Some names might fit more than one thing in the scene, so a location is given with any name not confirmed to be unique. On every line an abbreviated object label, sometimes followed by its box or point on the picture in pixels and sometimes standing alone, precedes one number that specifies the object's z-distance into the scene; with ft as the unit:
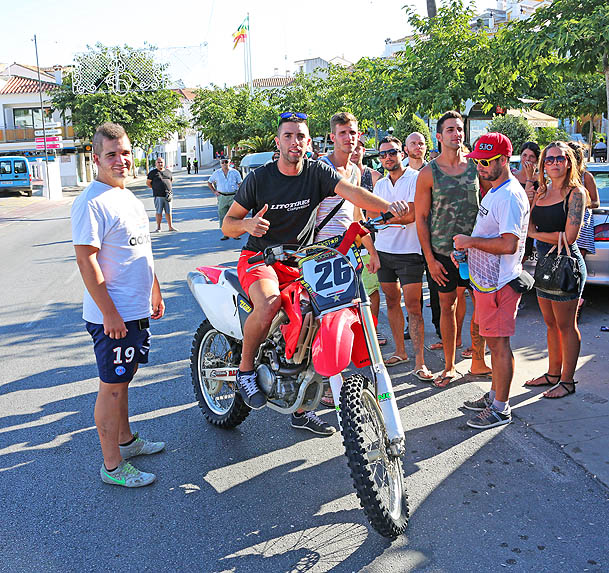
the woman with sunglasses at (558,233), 17.21
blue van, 117.50
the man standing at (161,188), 56.18
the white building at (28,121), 173.78
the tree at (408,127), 68.90
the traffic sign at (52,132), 120.67
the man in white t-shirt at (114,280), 12.47
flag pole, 188.96
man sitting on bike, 13.25
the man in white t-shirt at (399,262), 19.74
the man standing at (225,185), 51.70
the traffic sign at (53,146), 118.99
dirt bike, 11.03
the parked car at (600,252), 24.48
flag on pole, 181.78
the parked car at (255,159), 64.85
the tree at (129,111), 148.05
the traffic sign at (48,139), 125.74
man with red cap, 15.14
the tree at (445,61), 46.75
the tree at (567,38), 30.30
